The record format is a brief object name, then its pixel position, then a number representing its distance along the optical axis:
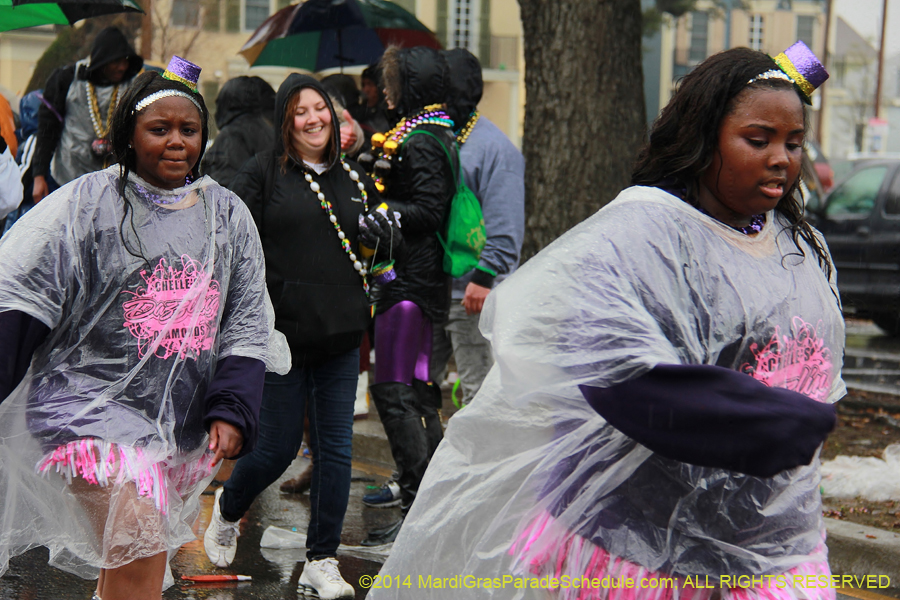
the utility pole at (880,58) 32.12
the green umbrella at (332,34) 8.62
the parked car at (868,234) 11.16
